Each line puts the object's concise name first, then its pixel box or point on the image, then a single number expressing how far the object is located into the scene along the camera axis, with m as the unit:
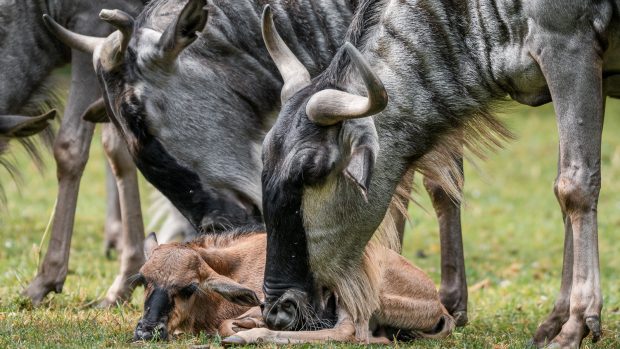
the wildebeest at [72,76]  17.61
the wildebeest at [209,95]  15.79
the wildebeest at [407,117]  12.53
